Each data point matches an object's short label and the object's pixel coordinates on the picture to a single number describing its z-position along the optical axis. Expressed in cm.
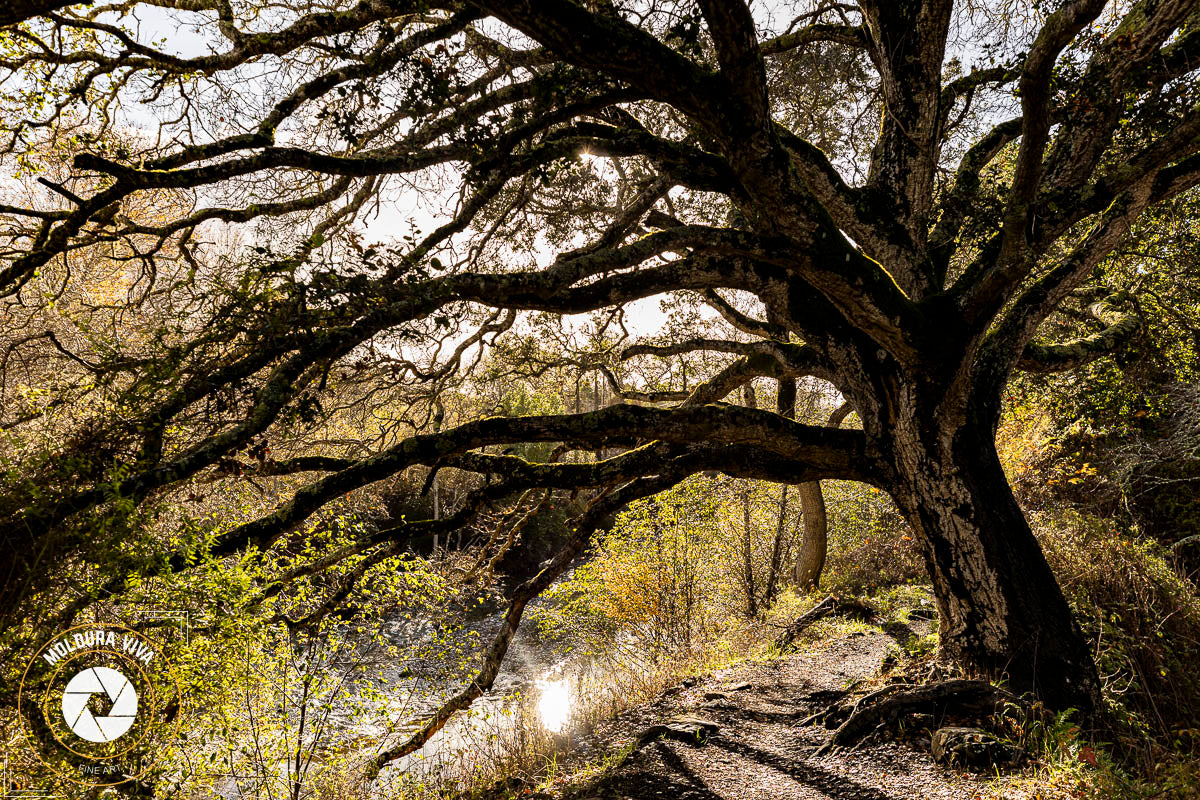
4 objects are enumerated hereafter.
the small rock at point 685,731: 521
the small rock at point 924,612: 831
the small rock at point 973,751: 365
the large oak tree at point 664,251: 285
